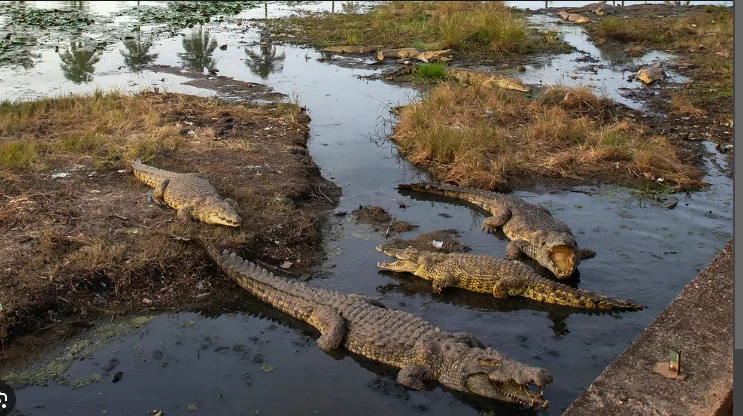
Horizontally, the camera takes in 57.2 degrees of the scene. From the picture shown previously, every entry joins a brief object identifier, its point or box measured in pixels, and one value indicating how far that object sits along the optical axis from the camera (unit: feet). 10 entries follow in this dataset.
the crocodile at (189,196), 22.99
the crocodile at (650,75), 45.32
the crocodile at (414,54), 52.90
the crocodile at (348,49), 55.62
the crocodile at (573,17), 73.31
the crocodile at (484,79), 42.24
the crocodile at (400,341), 15.26
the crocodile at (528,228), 20.97
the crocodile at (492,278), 19.16
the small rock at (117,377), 15.83
